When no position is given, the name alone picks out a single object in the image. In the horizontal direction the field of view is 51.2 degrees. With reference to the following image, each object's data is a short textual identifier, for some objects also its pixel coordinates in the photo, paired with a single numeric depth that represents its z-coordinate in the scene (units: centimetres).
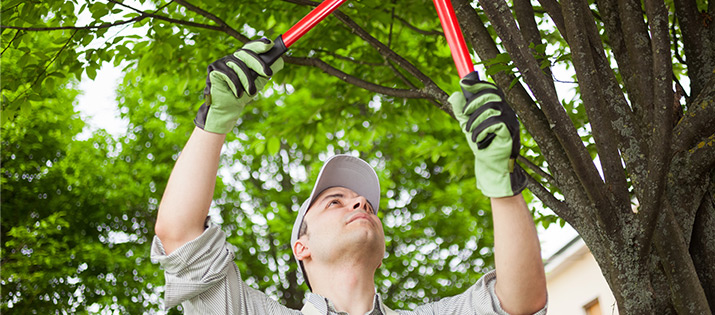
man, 193
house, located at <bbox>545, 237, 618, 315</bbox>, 1207
